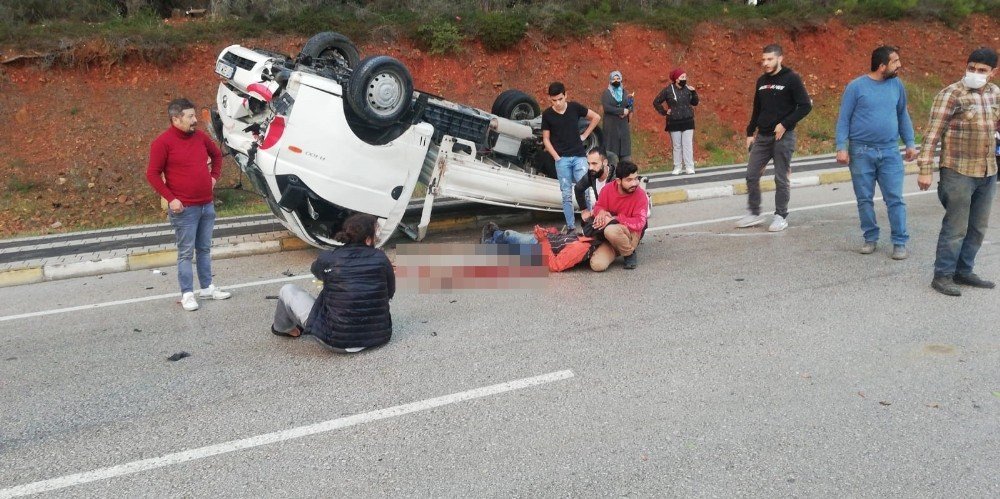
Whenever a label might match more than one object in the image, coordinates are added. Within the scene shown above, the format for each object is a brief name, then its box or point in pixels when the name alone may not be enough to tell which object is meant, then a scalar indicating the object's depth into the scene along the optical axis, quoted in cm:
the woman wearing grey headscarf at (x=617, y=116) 1253
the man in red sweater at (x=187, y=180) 644
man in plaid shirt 609
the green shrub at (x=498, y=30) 1980
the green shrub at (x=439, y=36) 1916
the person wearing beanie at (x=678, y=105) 1364
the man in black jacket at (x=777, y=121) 850
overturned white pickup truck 759
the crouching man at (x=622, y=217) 733
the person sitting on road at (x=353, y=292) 519
